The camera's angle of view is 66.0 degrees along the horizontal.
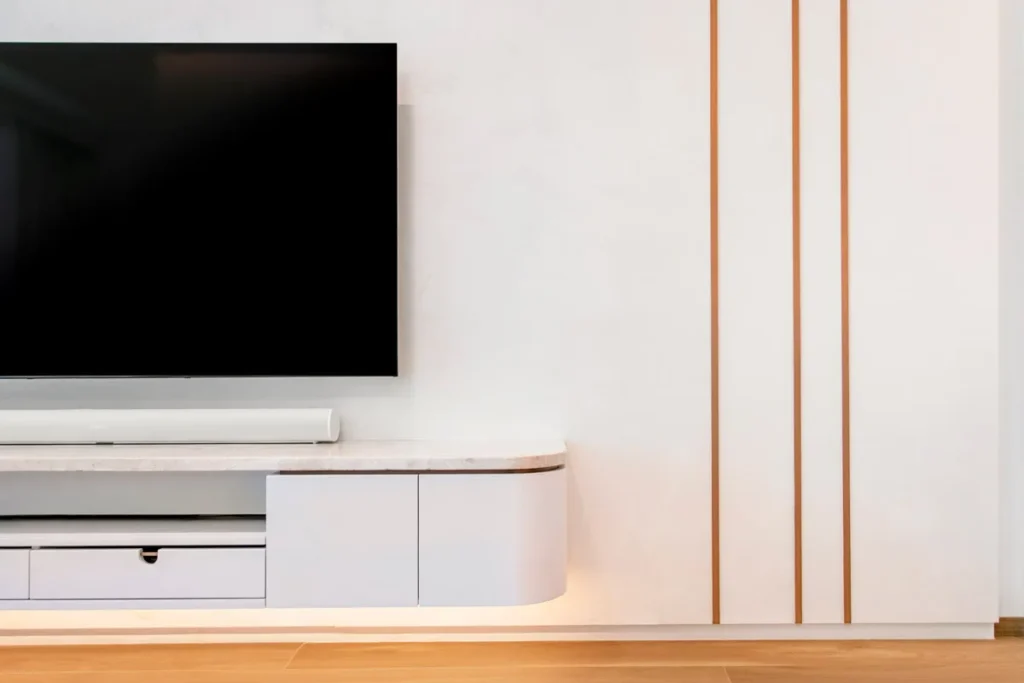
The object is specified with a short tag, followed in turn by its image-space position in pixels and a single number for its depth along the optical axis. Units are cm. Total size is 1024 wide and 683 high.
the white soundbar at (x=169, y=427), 186
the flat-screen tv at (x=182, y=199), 188
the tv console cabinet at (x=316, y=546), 166
